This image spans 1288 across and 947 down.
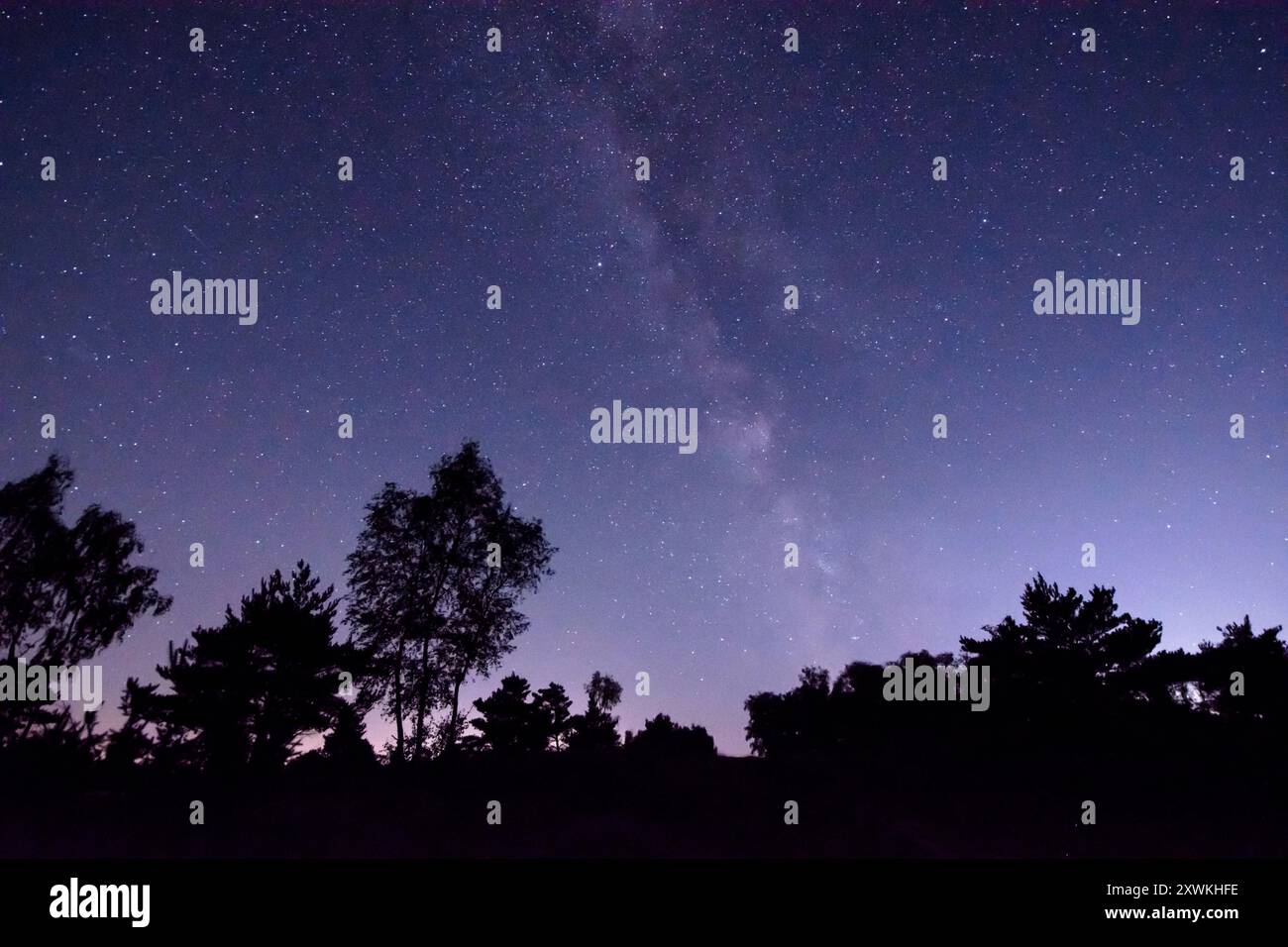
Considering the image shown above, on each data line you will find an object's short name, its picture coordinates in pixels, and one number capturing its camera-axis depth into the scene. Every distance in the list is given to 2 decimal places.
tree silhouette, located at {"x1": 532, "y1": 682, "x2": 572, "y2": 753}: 50.56
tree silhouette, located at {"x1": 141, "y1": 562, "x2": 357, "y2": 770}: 30.11
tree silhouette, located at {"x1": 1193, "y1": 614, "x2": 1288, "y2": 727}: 32.38
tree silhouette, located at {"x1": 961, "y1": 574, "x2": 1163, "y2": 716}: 32.00
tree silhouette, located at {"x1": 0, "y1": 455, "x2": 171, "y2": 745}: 30.64
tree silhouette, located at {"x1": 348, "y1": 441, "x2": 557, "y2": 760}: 31.00
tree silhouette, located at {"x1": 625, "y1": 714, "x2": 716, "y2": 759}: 29.30
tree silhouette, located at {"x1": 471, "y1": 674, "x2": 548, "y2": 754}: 47.53
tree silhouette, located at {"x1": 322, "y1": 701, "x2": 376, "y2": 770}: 29.97
